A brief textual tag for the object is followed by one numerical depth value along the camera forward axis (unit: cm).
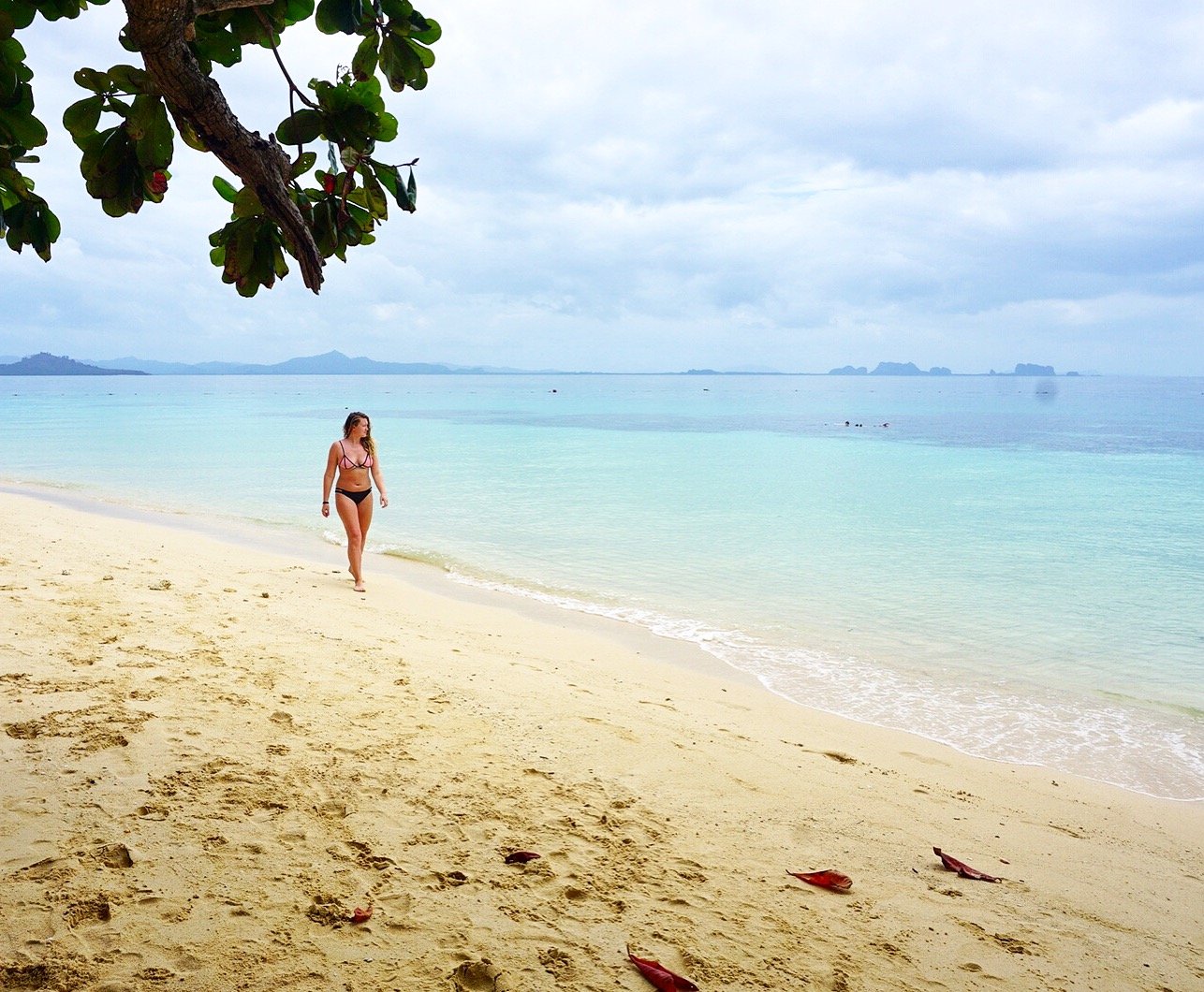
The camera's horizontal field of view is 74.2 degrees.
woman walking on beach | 846
